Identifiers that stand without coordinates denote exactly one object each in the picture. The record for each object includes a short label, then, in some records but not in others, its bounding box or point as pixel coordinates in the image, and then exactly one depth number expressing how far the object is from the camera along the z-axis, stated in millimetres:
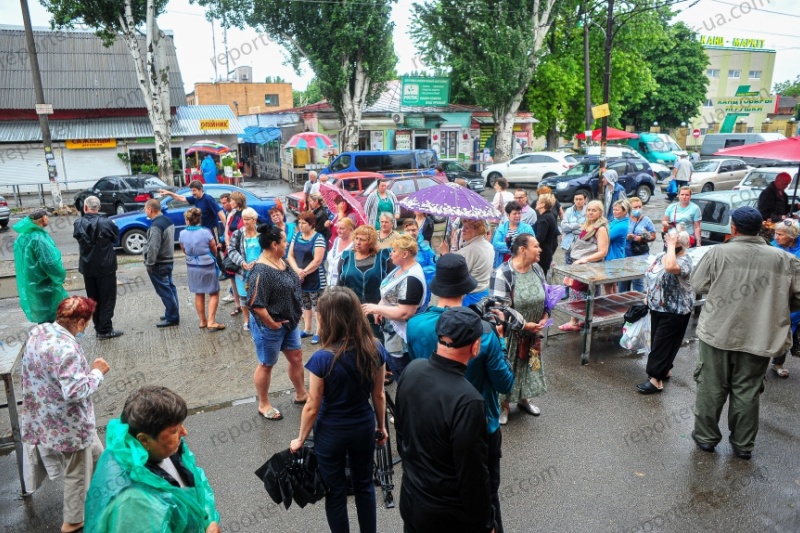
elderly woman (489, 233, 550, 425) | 4902
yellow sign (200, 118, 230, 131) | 27062
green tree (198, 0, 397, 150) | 23188
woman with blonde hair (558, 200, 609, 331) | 7066
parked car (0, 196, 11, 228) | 16891
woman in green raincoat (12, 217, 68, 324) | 6047
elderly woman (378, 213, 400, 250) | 6414
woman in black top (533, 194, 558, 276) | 7746
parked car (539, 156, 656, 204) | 20484
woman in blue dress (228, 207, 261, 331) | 7043
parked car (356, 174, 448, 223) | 15000
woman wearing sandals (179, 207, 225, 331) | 7395
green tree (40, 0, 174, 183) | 19094
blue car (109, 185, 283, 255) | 12797
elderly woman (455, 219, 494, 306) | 5852
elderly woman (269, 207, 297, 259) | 7444
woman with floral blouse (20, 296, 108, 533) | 3523
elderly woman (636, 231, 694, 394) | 5438
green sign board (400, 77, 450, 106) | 29281
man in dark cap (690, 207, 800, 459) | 4434
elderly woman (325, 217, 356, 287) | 6270
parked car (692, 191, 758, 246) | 11211
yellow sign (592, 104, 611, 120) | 14133
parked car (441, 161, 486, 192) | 22562
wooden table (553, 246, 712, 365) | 6453
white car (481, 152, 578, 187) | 24734
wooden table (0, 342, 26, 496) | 3989
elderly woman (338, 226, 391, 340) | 5543
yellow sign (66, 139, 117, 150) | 25656
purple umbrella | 6156
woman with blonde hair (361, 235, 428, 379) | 4633
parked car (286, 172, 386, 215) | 17295
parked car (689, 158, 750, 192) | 22219
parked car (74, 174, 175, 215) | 17797
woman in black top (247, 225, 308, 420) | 4953
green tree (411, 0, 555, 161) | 24938
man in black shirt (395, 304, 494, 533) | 2561
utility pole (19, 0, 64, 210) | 17828
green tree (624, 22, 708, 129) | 40875
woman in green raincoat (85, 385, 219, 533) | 2098
